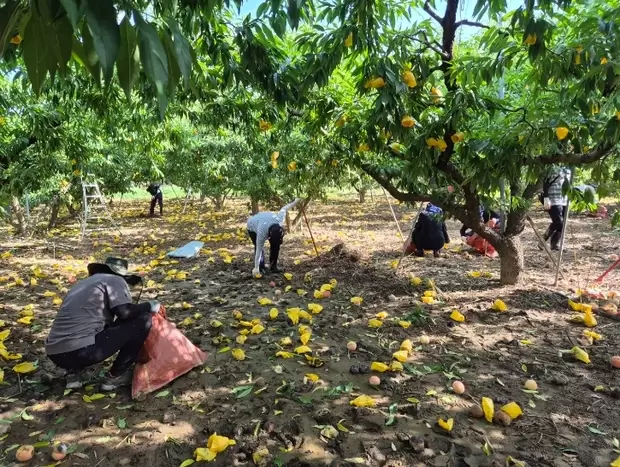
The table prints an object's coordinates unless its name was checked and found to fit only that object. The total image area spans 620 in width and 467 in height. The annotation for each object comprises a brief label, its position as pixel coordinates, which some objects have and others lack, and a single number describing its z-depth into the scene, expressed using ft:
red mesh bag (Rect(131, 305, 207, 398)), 9.52
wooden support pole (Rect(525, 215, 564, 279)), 14.80
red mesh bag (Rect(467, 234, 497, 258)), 22.25
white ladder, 30.14
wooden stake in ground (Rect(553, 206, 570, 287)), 14.78
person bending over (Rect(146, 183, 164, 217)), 45.99
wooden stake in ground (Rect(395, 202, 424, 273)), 17.79
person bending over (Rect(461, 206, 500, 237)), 24.23
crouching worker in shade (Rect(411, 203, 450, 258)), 21.09
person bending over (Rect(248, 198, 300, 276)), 19.27
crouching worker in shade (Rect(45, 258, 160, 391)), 9.50
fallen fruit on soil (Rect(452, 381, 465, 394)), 8.74
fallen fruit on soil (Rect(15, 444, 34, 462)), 7.29
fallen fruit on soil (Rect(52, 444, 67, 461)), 7.33
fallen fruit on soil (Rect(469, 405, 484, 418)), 8.00
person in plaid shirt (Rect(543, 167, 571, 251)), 21.45
